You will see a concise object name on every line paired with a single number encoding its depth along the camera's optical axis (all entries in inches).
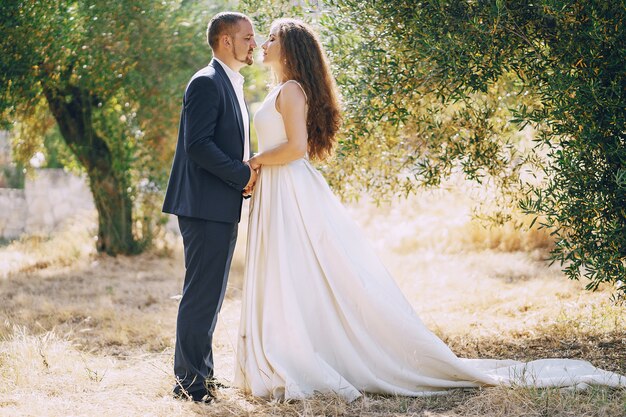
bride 175.9
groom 170.4
